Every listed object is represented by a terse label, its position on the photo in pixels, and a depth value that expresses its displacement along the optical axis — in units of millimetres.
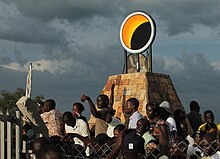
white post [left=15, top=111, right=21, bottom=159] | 7103
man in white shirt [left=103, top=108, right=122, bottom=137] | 9474
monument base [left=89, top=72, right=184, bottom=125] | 14707
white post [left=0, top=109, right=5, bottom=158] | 6989
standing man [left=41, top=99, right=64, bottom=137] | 9522
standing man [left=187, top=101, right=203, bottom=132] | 11803
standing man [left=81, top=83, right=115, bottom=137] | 9623
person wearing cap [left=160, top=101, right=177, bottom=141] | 8972
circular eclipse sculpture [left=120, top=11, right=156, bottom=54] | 15197
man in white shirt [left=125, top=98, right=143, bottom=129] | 9354
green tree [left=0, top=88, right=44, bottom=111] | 29669
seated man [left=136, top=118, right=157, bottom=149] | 8035
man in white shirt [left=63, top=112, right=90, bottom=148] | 9237
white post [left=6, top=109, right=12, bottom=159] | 7025
